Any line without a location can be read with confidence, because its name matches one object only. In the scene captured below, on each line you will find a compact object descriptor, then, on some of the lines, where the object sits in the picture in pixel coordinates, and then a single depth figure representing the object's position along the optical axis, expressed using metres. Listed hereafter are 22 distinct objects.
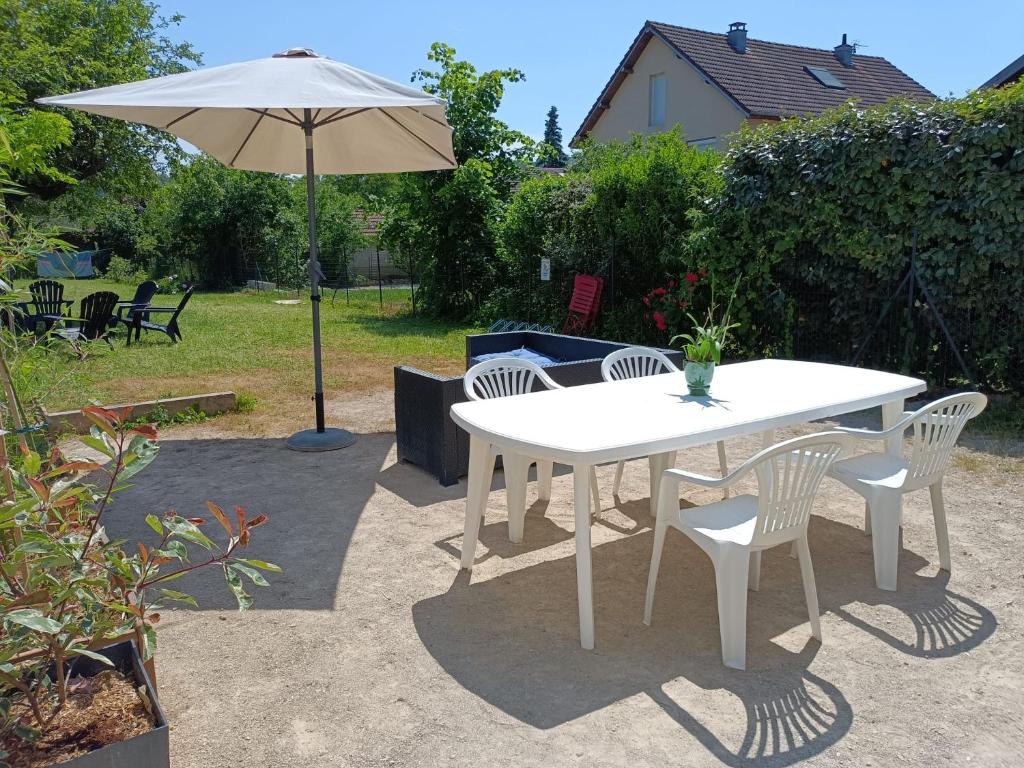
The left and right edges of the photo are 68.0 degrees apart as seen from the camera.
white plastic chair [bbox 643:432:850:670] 2.58
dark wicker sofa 4.59
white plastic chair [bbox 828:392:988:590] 3.18
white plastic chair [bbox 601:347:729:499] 4.61
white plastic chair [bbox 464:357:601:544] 3.68
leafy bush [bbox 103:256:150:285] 22.44
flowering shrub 8.31
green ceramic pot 3.52
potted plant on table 3.50
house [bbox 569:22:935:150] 18.31
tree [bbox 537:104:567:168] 80.81
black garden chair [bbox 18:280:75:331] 9.06
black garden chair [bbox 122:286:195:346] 9.90
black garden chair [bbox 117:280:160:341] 10.32
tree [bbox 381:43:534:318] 12.63
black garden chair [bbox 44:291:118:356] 9.14
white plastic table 2.76
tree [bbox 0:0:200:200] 11.70
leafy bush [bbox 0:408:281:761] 1.65
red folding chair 9.70
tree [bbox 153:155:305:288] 21.08
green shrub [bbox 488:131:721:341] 8.71
